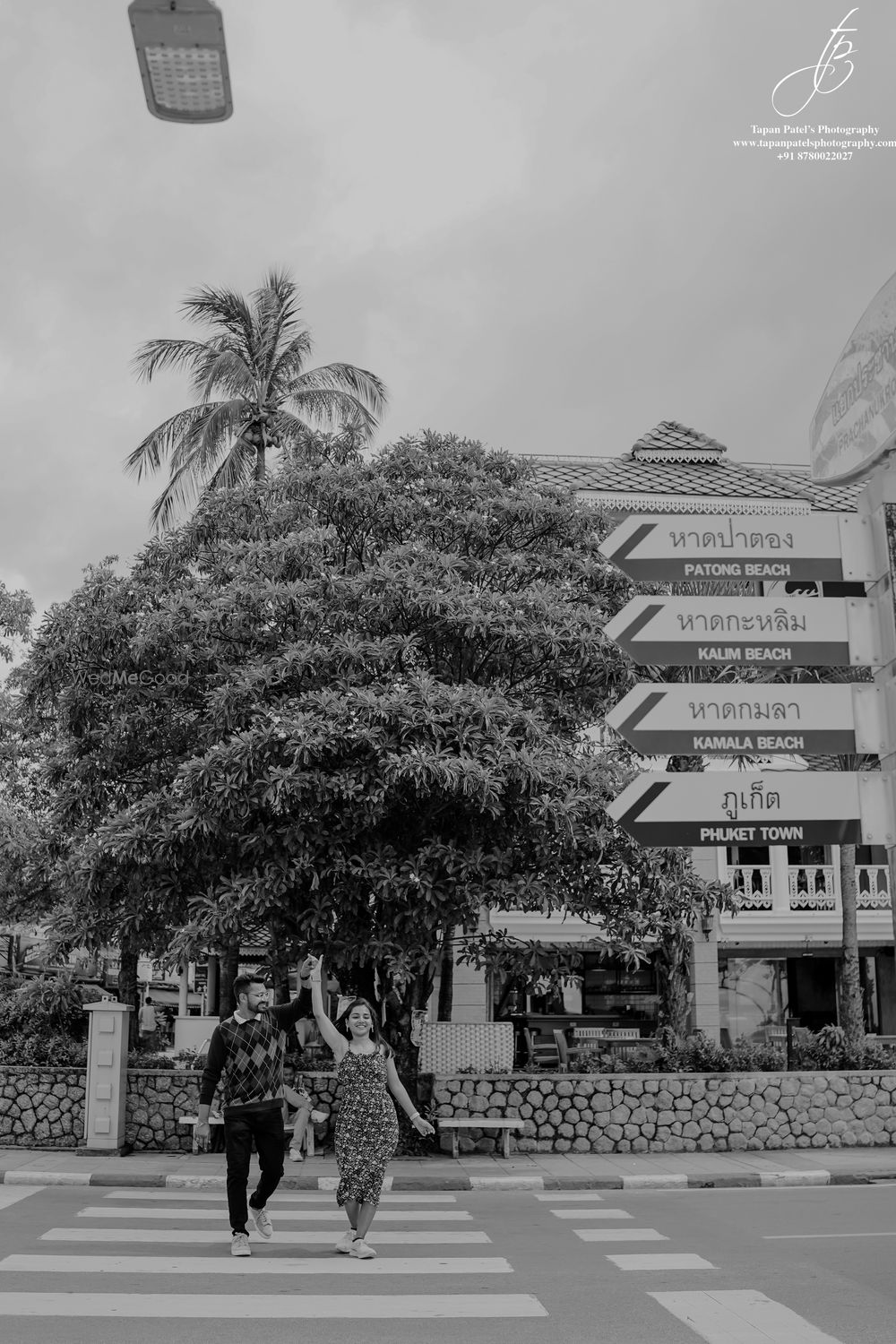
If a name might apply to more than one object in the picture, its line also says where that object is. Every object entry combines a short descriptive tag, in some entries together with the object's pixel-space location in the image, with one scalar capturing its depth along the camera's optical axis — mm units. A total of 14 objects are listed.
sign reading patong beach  5824
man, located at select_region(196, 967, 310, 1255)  8305
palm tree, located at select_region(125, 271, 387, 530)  22688
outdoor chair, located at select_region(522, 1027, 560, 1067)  21812
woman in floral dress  8125
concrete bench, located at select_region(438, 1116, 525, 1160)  14727
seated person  11211
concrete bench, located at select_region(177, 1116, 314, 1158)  14500
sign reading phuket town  5602
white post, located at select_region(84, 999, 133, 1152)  14555
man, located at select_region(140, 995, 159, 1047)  27766
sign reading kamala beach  5660
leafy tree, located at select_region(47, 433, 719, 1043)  12789
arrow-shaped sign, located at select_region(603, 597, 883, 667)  5590
